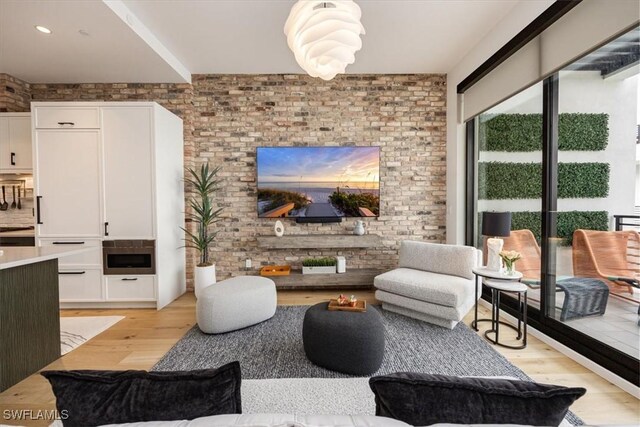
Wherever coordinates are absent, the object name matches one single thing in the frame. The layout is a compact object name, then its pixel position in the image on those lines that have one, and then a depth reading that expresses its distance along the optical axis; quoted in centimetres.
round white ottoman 273
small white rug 271
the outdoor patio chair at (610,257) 211
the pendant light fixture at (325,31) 177
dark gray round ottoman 210
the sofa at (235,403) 72
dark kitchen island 209
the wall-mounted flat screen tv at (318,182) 415
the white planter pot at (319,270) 404
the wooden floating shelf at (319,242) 395
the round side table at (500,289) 257
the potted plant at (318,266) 405
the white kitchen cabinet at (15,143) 366
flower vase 270
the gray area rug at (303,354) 219
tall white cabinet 338
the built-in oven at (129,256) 346
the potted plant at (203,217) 373
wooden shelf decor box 404
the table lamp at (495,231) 275
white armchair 282
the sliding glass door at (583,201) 211
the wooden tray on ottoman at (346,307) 235
